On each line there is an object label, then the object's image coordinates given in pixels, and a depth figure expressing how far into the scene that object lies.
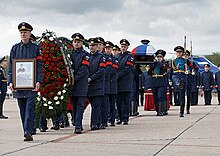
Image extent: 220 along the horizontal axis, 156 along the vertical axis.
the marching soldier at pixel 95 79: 12.29
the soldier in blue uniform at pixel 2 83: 17.98
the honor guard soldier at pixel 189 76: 16.67
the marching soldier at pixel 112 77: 13.27
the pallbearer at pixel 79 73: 11.38
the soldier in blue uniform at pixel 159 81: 17.25
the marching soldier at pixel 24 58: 10.12
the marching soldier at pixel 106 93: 12.79
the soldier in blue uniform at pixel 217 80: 26.75
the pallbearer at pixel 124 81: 14.00
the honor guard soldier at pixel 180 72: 16.28
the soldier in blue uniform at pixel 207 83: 26.52
